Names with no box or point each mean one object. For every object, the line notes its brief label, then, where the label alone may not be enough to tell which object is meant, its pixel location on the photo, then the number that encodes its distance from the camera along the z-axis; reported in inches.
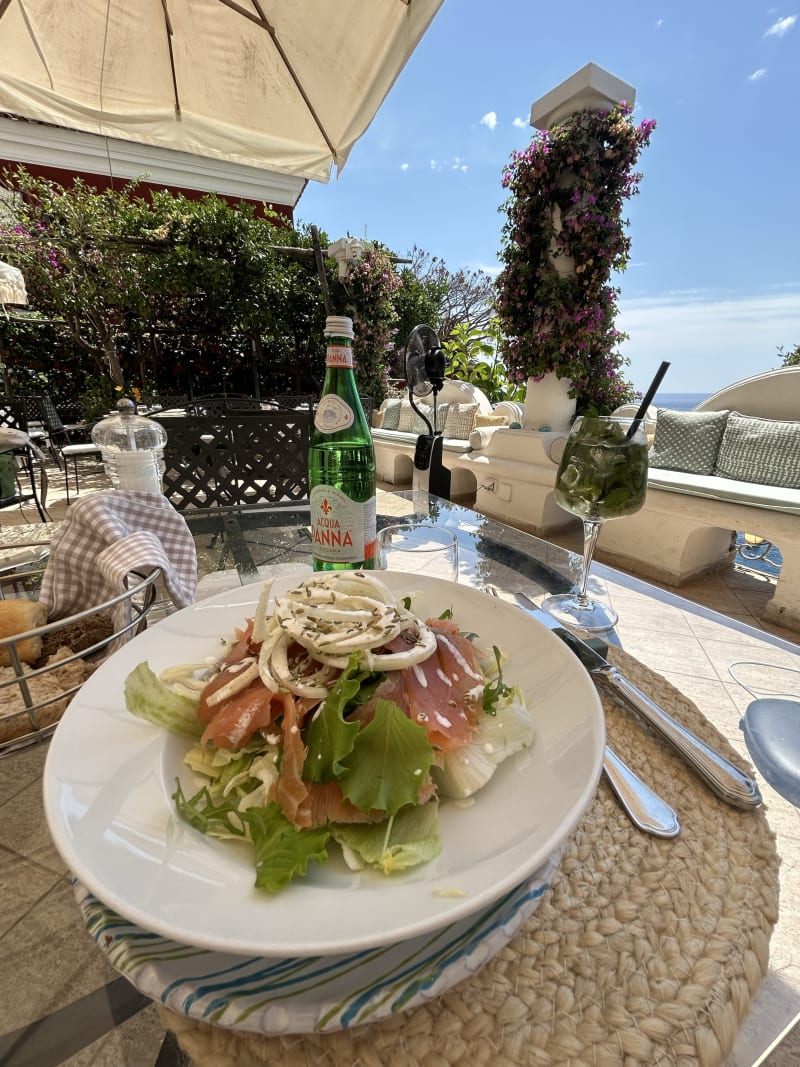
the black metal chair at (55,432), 158.9
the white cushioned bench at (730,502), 93.6
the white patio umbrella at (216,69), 64.8
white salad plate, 9.4
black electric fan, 59.3
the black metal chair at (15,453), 89.9
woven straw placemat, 10.5
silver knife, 16.6
